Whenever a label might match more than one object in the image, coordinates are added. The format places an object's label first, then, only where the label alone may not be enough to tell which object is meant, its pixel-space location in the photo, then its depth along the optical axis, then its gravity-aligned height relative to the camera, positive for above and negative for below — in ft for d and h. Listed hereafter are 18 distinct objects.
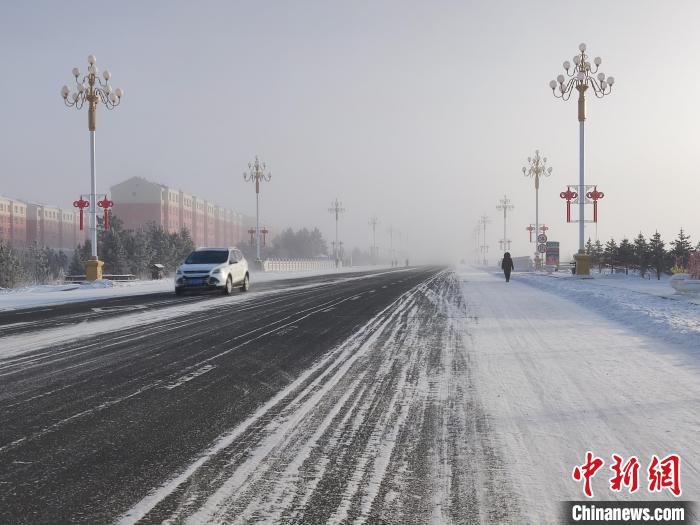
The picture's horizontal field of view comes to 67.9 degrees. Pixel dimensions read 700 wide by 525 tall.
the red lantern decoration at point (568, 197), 94.48 +10.49
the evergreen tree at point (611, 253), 163.14 +0.35
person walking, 95.71 -2.01
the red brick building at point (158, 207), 355.36 +34.13
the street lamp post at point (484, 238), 364.42 +11.55
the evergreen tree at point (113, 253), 241.96 +0.81
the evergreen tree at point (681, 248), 141.90 +1.67
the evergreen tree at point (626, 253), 153.07 +0.32
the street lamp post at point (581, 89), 91.35 +29.30
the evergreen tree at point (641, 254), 145.61 +0.02
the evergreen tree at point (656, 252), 143.53 +0.57
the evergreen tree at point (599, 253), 181.84 +0.42
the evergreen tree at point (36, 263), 258.57 -4.31
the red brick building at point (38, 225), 366.22 +23.60
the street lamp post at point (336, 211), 254.55 +21.73
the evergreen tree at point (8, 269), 204.95 -5.84
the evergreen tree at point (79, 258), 234.38 -1.57
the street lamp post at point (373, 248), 372.58 +4.77
